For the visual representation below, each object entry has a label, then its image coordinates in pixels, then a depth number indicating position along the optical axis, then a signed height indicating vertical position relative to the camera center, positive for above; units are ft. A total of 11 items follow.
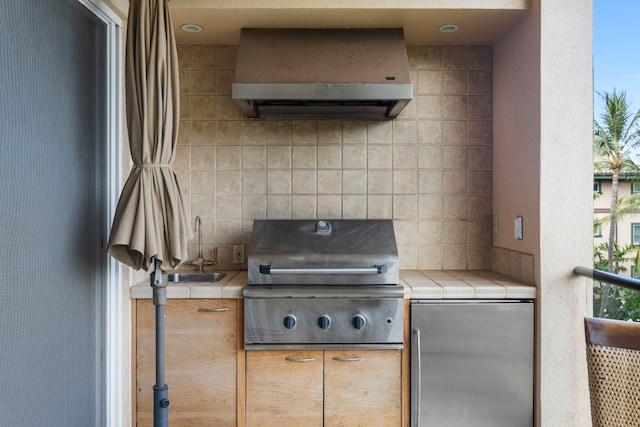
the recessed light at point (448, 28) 7.57 +3.35
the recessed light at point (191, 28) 7.48 +3.32
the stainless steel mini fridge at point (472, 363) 6.65 -2.39
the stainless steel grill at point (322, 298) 6.56 -1.35
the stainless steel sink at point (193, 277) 7.93 -1.24
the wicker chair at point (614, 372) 3.56 -1.40
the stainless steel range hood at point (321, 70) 6.75 +2.33
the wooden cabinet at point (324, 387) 6.62 -2.77
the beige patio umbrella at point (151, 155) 5.51 +0.76
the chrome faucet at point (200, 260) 8.16 -0.94
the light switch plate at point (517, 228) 7.32 -0.29
